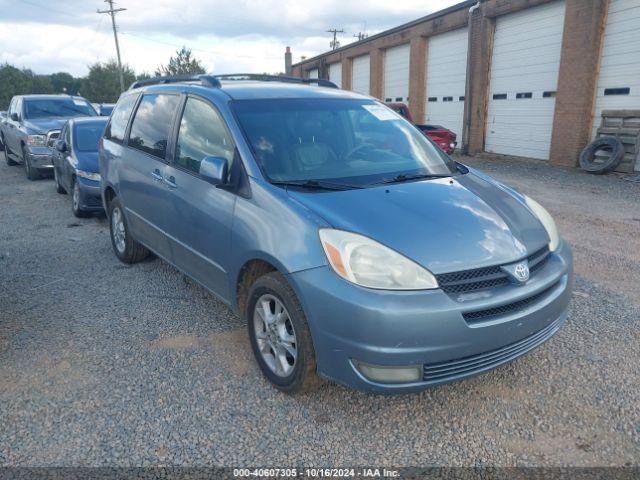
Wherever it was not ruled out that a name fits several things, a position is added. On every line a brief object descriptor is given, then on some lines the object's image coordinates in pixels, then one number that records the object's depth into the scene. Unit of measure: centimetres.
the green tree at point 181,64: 5558
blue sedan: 728
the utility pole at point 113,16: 4694
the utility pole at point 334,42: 6706
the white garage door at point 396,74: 2152
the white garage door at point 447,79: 1786
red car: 1350
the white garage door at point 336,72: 2859
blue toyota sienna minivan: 248
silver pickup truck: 1103
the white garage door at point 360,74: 2516
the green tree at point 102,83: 6178
